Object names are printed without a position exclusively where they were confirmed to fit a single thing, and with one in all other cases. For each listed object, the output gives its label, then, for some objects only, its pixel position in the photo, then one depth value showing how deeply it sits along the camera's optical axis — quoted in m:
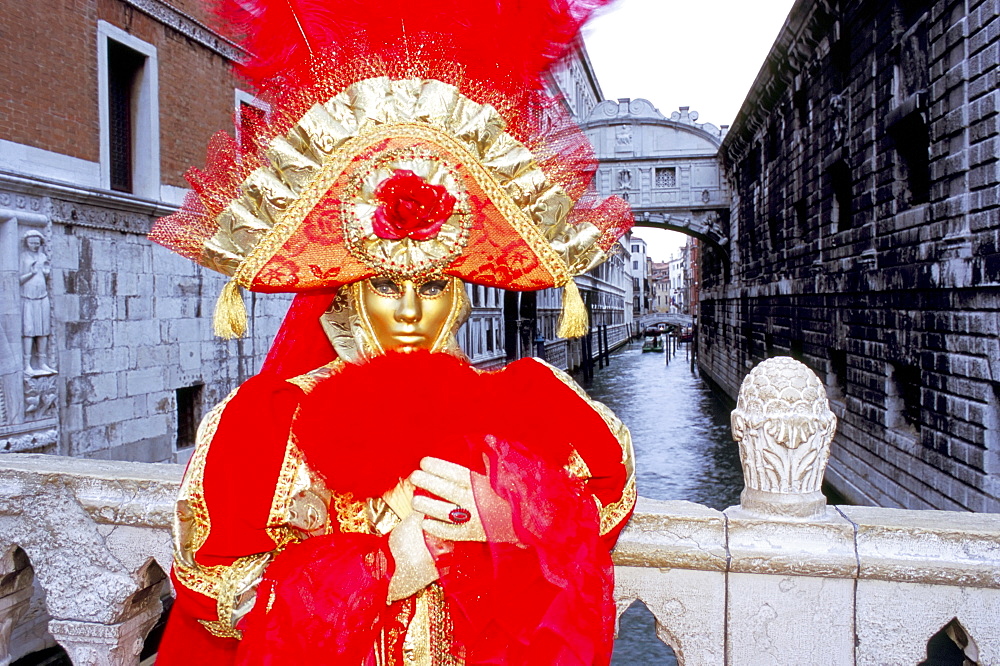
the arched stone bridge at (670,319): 70.69
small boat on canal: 56.09
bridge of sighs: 25.66
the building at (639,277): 105.00
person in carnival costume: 1.46
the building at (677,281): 108.19
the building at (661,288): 120.68
